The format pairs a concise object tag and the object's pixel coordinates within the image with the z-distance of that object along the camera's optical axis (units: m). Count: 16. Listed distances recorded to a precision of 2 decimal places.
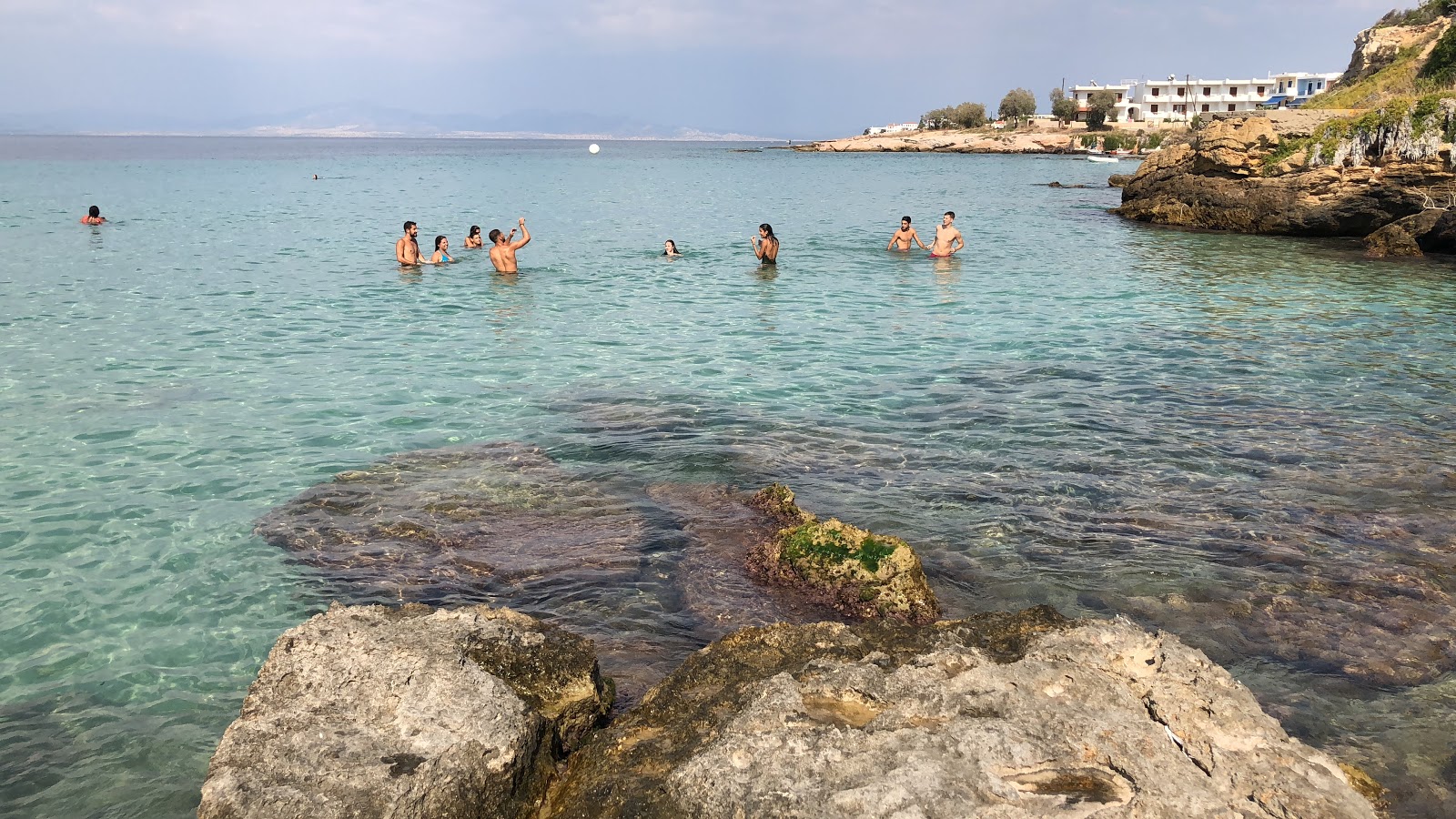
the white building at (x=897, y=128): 160.84
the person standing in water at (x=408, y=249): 22.17
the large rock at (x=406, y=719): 3.57
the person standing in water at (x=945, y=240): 24.09
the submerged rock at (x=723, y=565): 6.38
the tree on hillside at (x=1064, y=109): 125.12
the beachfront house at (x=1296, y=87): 104.61
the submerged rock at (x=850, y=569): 6.30
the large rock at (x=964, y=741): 3.43
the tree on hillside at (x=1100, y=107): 114.88
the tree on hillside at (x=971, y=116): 136.50
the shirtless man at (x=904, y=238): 24.61
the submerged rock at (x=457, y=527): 7.07
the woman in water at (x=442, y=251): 22.39
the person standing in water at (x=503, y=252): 20.94
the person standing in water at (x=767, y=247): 22.52
